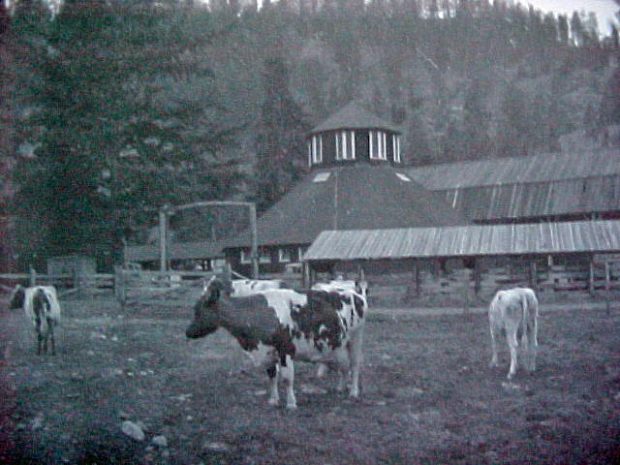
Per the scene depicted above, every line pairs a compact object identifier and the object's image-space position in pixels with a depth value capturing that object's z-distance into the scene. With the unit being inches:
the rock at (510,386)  391.2
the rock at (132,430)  277.4
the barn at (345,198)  1277.1
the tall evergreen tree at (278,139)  1577.3
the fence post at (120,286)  741.1
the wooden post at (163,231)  588.7
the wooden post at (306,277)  1015.2
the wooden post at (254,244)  743.2
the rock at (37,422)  275.7
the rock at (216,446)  277.6
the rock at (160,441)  276.7
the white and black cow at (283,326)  375.2
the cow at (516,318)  454.6
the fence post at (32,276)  669.3
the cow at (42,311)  491.2
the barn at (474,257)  928.9
